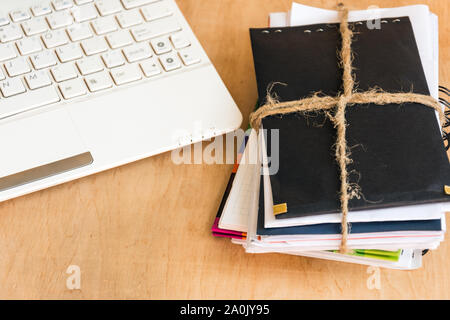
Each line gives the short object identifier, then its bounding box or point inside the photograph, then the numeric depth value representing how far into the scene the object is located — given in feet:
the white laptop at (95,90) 2.29
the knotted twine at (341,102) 2.18
